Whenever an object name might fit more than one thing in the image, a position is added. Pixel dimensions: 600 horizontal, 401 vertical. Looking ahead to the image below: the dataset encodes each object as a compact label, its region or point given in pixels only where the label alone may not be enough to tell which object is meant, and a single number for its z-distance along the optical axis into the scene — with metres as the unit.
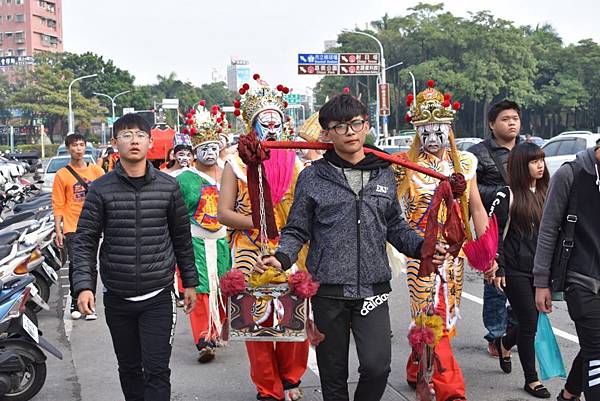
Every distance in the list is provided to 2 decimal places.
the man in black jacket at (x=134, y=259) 4.25
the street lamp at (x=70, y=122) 62.25
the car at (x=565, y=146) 17.25
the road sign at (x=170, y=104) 56.64
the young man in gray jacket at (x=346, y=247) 3.92
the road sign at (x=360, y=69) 42.38
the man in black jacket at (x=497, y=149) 5.75
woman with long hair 5.32
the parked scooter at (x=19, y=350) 5.30
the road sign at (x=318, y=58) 42.78
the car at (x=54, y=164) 20.67
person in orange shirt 7.88
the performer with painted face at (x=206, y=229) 6.48
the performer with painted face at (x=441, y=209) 4.85
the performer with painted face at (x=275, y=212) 5.23
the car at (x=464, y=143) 26.38
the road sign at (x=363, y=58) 42.72
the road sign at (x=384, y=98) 40.59
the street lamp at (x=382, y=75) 41.59
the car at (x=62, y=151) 31.61
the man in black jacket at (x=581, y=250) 3.87
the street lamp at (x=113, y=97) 80.05
